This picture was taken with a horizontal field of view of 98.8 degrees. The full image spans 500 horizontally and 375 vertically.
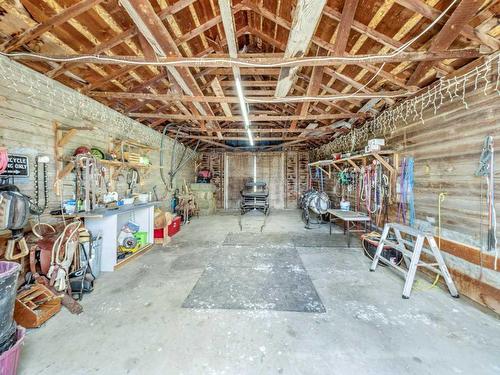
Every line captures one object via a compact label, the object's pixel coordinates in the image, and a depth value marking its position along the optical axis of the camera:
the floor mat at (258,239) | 4.93
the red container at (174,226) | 5.43
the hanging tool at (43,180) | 2.88
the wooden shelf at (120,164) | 4.01
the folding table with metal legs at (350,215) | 4.65
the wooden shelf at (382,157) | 4.03
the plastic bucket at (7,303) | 1.53
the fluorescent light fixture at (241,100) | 3.23
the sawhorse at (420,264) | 2.73
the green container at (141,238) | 4.55
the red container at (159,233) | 4.96
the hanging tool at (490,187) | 2.37
